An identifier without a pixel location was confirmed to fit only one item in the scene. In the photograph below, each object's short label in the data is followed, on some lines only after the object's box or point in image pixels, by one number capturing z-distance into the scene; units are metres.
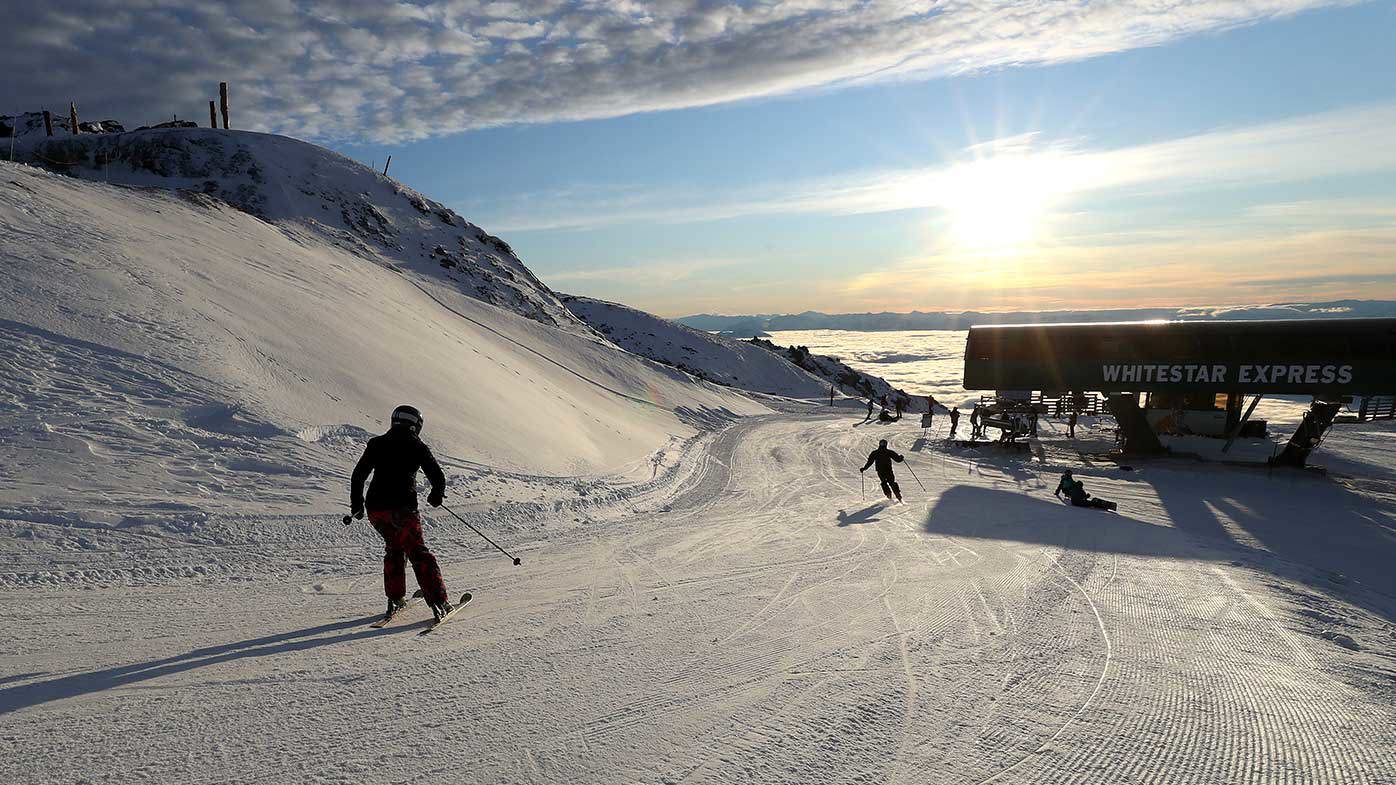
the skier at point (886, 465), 16.66
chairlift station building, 25.39
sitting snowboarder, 16.70
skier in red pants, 6.26
